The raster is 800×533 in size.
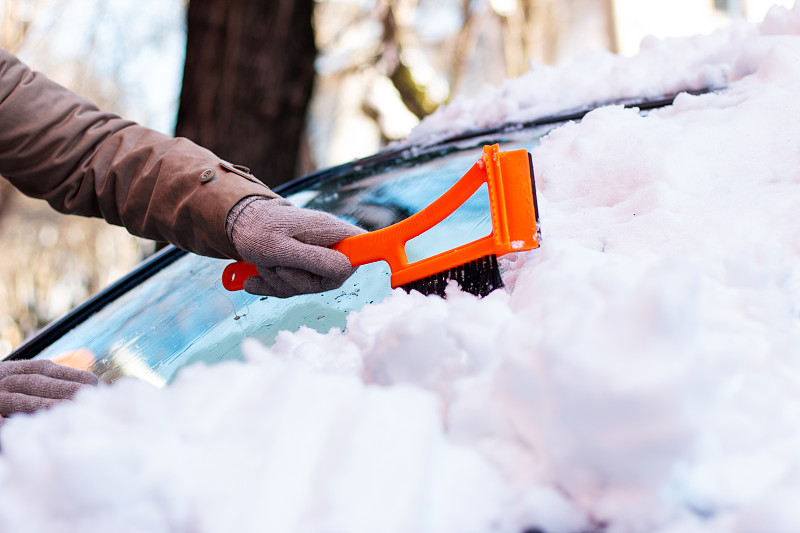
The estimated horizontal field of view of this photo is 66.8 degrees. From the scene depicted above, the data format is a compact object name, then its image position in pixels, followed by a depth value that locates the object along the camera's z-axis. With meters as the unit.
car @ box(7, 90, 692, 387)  1.31
